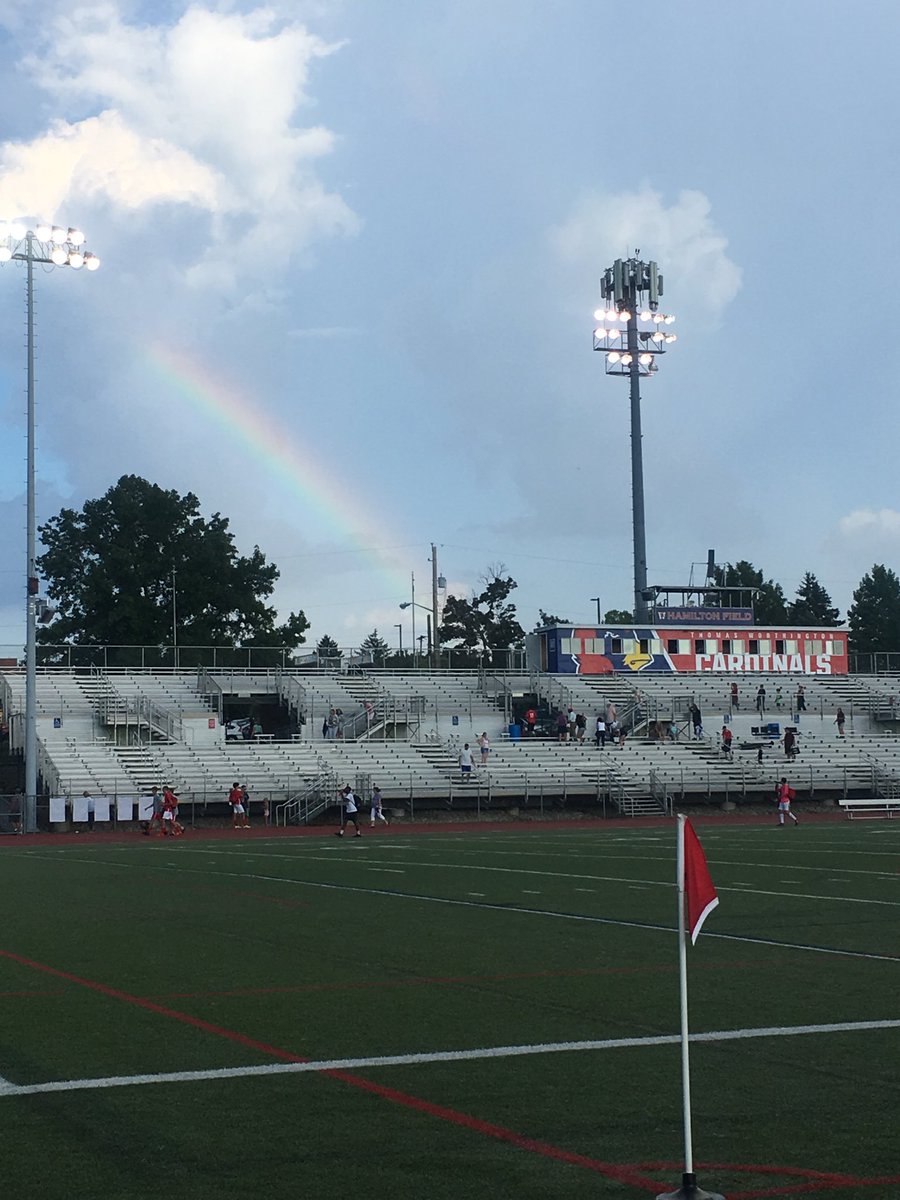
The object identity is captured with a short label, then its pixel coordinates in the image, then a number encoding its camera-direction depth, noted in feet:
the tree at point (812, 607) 403.54
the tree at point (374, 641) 532.32
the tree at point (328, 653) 189.88
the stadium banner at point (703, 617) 204.64
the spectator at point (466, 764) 153.58
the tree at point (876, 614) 370.12
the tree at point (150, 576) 246.27
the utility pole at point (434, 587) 265.13
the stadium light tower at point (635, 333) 221.87
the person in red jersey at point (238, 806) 133.08
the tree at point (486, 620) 373.61
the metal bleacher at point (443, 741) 148.46
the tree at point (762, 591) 391.67
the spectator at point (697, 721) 178.70
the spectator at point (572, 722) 177.17
